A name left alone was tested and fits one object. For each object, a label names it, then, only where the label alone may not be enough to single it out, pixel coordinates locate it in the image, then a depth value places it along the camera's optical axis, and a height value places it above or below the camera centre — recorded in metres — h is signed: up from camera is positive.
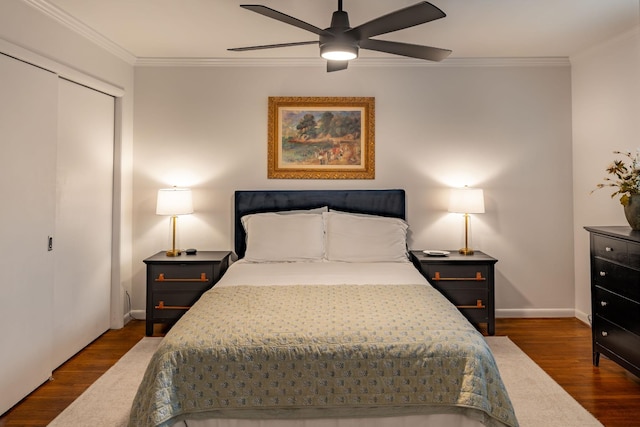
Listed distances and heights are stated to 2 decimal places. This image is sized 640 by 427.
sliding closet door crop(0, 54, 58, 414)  2.50 -0.04
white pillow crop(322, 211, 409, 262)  3.68 -0.18
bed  1.92 -0.72
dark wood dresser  2.73 -0.53
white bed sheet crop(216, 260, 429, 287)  3.01 -0.43
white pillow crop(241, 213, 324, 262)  3.67 -0.18
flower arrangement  2.92 +0.27
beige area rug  2.42 -1.14
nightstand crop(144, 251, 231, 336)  3.74 -0.59
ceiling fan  2.05 +1.02
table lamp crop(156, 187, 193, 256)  3.82 +0.14
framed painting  4.21 +0.82
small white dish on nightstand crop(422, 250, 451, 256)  3.90 -0.32
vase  2.89 +0.06
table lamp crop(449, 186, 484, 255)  3.88 +0.16
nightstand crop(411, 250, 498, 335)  3.74 -0.58
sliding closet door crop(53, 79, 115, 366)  3.18 +0.00
